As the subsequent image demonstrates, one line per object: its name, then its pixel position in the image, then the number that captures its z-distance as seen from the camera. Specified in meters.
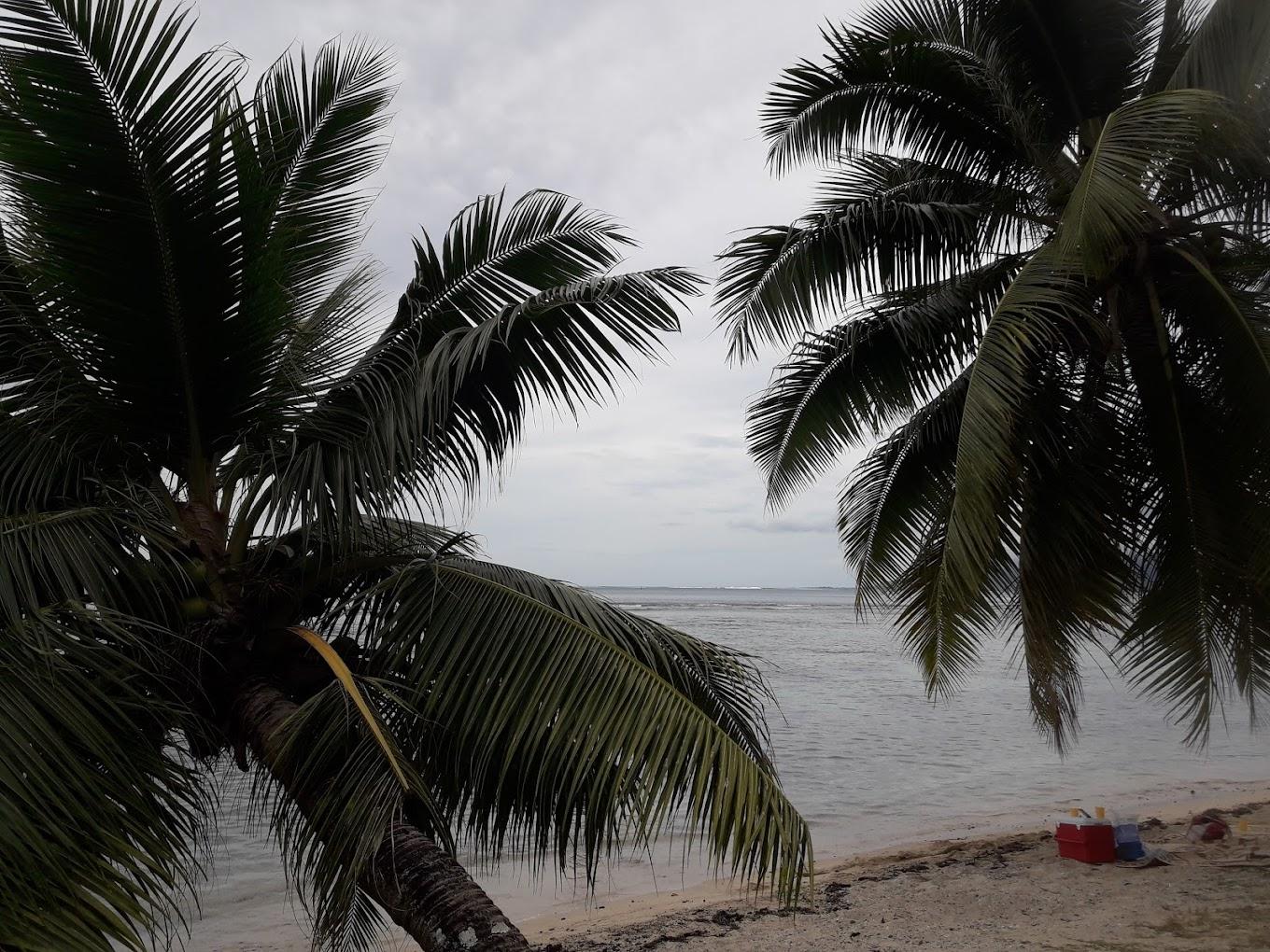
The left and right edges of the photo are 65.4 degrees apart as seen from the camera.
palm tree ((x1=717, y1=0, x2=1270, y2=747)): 6.62
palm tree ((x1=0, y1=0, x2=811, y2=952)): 3.44
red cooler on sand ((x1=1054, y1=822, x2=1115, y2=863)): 9.70
